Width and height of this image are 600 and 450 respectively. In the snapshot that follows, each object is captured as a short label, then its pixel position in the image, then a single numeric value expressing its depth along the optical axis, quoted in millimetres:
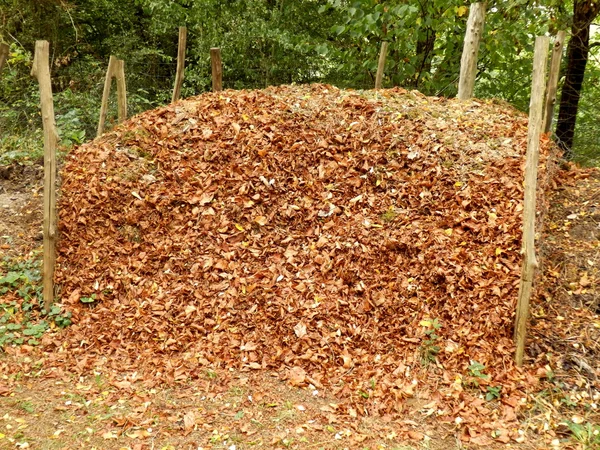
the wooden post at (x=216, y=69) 5596
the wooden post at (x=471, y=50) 5238
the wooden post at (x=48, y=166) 3959
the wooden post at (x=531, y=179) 3133
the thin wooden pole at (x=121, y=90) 5269
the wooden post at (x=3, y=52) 4637
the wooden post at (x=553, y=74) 4840
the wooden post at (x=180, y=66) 5735
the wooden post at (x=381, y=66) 5871
